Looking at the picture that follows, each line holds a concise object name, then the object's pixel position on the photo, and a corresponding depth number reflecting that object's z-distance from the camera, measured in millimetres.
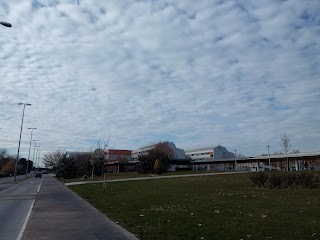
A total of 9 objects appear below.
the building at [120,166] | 86764
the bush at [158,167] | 43202
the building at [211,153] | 99301
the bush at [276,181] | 14637
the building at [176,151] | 93585
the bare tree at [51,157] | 87034
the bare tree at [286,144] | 48976
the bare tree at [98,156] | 28240
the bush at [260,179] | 15367
